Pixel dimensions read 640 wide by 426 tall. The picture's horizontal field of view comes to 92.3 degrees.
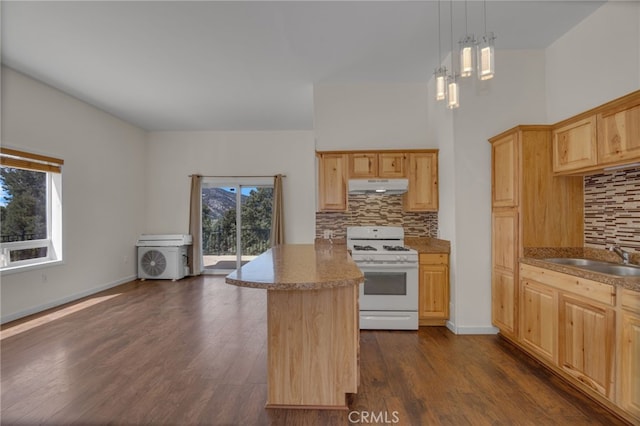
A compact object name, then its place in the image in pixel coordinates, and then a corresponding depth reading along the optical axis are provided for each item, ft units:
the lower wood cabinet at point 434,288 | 11.64
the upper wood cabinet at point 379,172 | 12.96
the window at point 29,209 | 12.46
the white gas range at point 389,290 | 11.36
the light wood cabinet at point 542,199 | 9.28
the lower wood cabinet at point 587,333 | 6.02
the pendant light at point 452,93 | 7.19
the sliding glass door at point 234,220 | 21.38
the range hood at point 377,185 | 12.75
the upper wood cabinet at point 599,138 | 6.73
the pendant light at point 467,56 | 6.25
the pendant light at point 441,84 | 7.22
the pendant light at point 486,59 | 6.20
